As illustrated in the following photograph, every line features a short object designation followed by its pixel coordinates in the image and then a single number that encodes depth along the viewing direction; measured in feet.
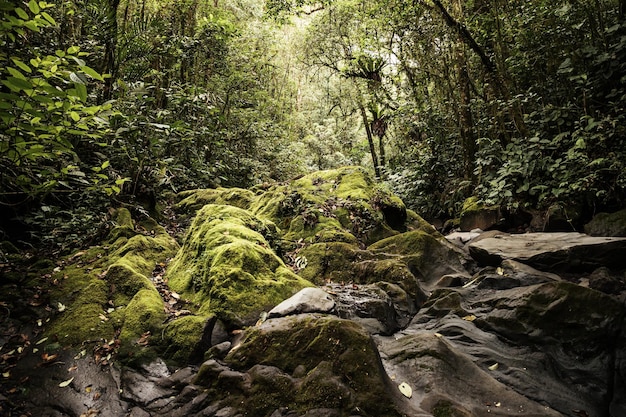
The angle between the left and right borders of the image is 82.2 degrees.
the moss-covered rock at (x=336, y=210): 24.52
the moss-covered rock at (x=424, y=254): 20.52
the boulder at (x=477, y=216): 28.71
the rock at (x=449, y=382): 9.73
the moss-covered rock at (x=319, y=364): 9.04
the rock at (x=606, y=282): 15.38
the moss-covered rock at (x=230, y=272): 13.92
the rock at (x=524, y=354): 10.54
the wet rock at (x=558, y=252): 16.87
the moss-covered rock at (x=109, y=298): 12.26
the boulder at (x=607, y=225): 20.26
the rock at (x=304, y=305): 12.58
